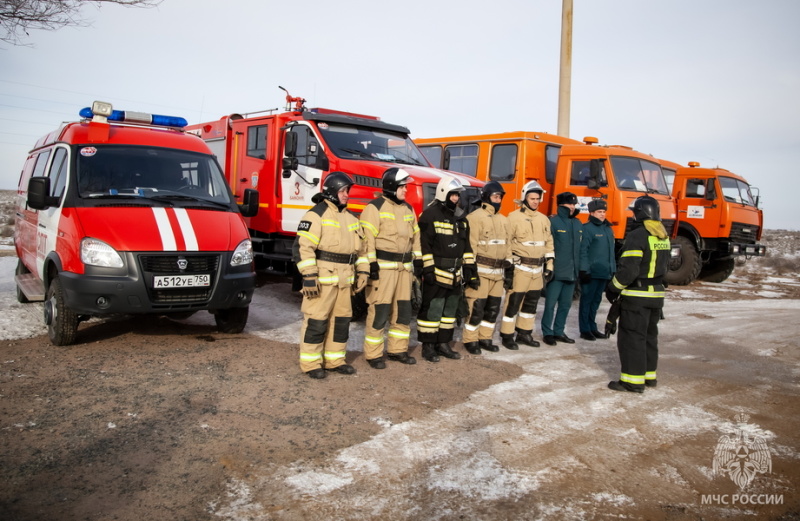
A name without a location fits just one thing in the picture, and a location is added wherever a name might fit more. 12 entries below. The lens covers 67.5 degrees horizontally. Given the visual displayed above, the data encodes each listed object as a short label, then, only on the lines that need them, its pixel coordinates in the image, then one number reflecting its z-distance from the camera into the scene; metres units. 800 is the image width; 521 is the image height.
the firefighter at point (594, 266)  8.07
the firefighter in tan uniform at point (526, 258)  7.12
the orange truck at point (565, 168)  11.31
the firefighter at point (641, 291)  5.47
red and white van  5.77
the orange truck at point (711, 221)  14.48
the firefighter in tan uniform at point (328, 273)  5.51
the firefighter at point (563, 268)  7.61
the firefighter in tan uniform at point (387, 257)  6.01
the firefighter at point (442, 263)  6.35
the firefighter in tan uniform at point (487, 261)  6.77
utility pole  18.77
